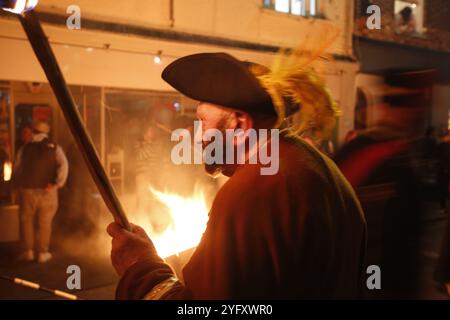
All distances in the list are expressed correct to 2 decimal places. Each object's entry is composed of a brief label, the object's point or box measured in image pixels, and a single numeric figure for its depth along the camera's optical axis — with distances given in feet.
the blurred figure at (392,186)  12.21
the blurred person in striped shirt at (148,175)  29.35
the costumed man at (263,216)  4.98
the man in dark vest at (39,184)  23.80
